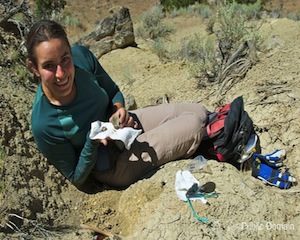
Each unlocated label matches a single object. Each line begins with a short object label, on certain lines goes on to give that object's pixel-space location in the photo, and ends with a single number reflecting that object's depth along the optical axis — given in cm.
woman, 179
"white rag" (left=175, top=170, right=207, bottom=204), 193
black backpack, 223
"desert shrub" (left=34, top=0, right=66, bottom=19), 844
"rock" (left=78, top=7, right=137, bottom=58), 479
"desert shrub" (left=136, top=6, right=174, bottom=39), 570
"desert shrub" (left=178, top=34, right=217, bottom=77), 337
